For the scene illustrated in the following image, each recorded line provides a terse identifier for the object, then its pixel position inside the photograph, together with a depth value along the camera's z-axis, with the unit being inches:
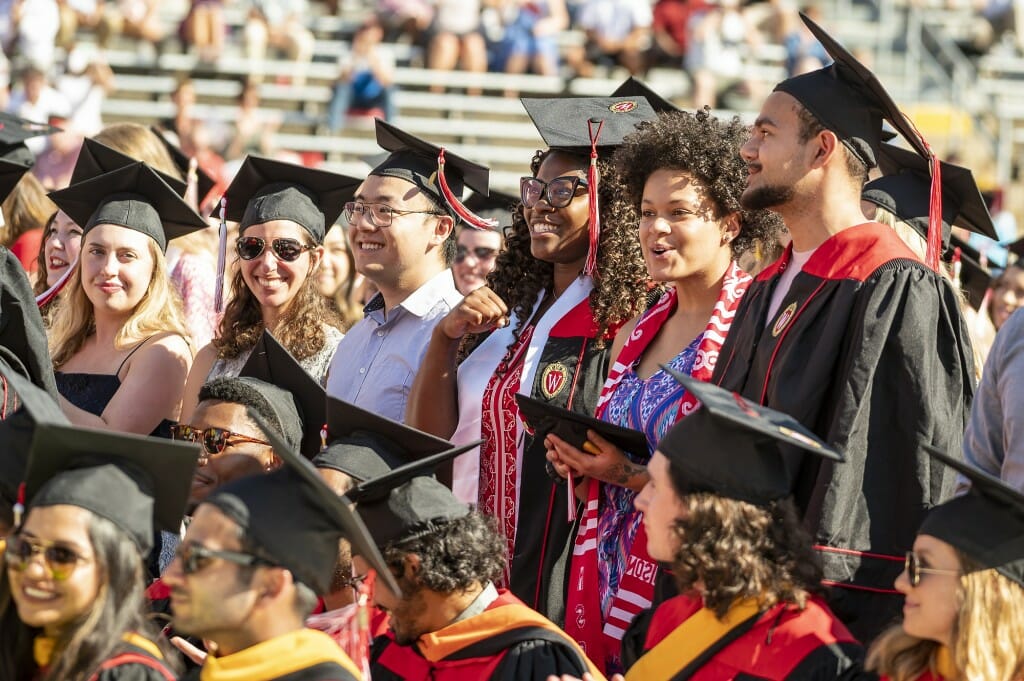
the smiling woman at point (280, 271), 484.1
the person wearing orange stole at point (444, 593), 317.4
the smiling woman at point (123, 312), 467.8
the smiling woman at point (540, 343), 410.3
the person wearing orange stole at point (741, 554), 290.8
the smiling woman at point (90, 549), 281.3
